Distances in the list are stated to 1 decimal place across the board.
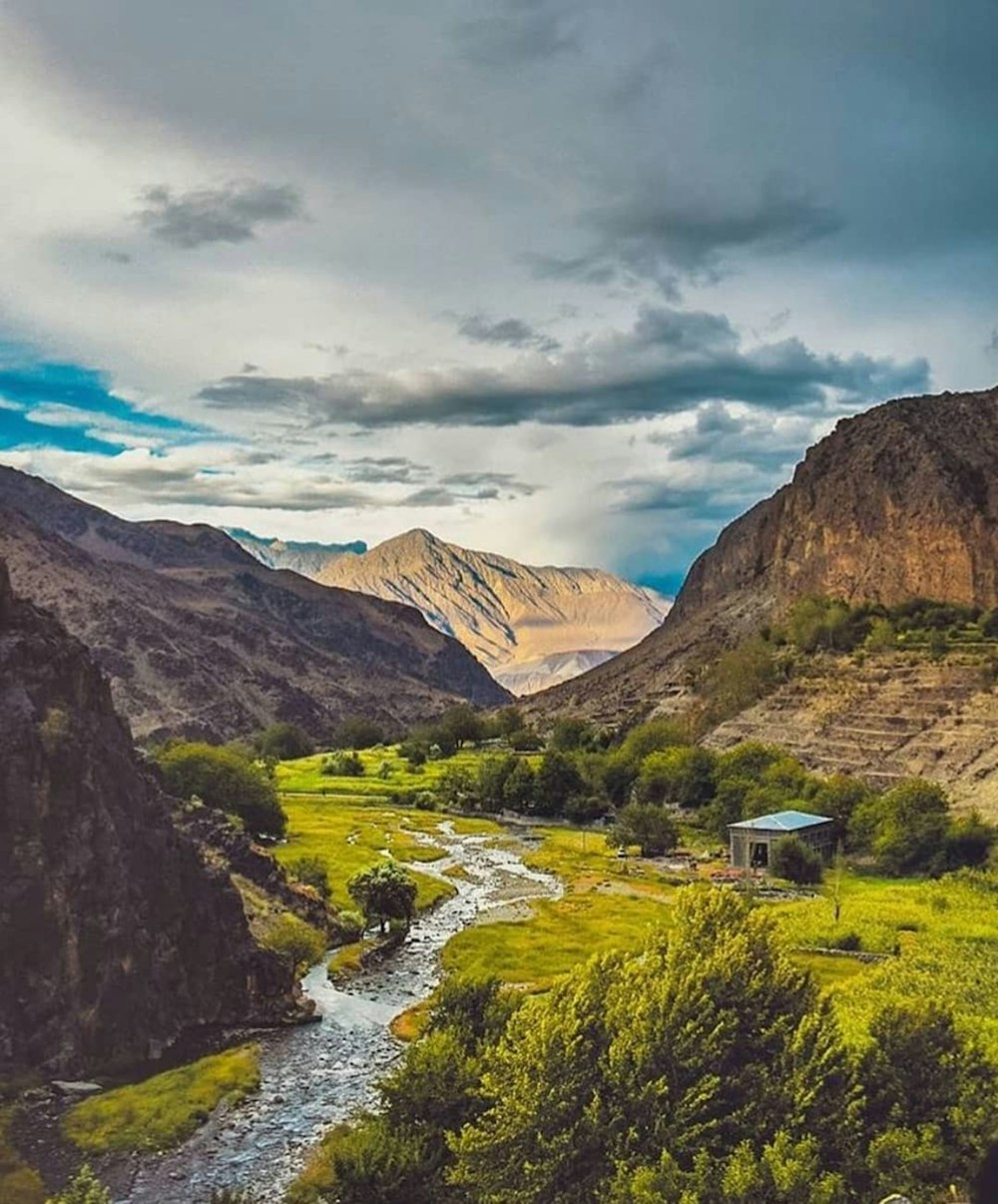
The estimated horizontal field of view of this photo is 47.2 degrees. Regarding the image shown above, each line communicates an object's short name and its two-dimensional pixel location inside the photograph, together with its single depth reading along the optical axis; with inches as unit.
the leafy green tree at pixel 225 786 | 4451.3
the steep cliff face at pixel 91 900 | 2156.7
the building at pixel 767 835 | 4394.7
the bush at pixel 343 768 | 7229.3
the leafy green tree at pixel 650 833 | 4835.1
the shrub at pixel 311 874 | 3590.1
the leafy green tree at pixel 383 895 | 3287.4
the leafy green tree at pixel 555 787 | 6023.6
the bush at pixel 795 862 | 4256.9
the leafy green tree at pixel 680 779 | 5659.5
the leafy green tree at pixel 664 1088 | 1375.5
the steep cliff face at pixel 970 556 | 7564.0
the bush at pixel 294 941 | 2763.3
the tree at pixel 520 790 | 6067.9
